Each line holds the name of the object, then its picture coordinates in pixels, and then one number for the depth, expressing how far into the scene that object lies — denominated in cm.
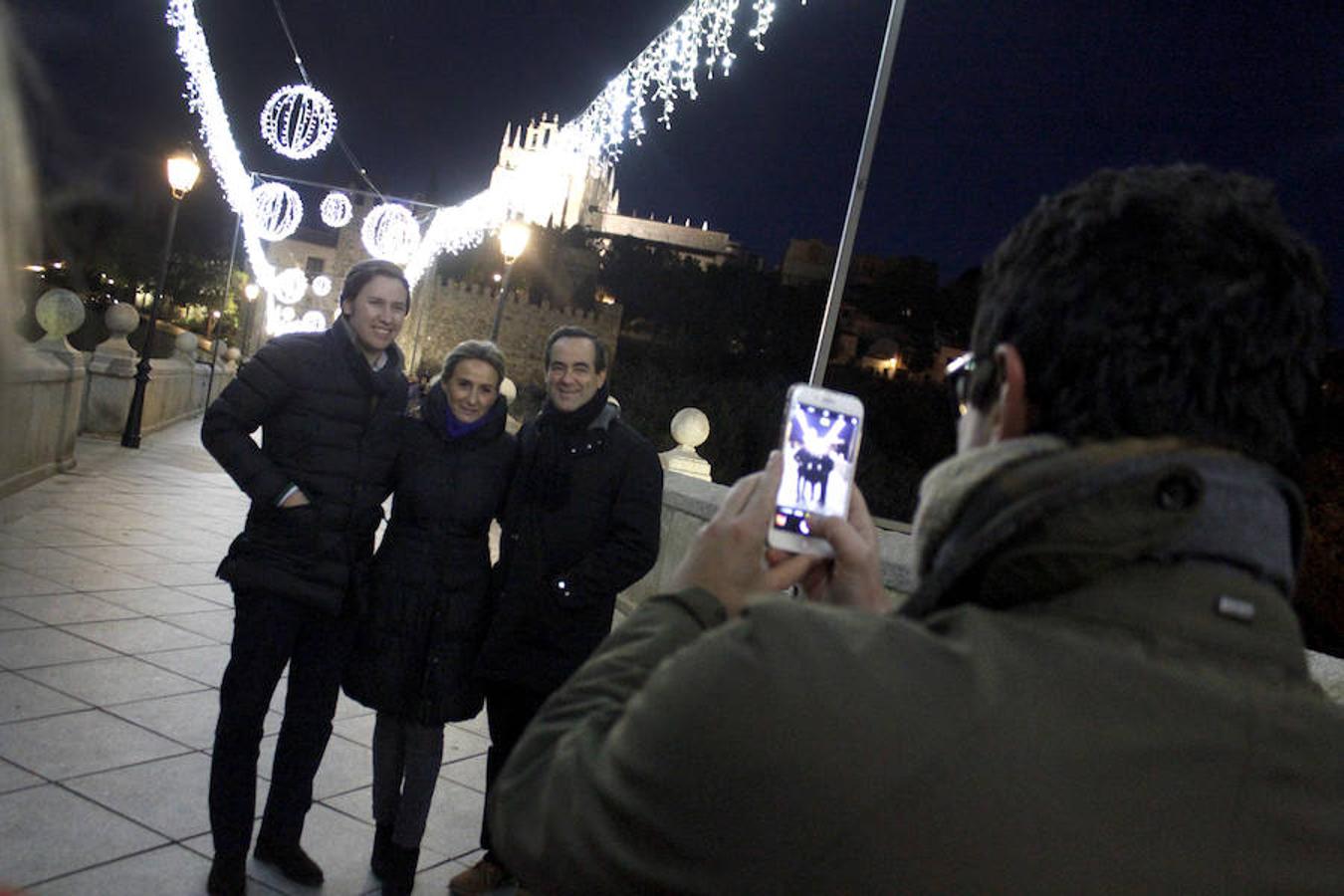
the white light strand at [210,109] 1138
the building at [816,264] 8412
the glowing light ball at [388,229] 1869
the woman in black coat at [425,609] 358
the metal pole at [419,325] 5862
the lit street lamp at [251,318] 4418
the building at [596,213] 9025
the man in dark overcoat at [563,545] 361
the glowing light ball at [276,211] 1750
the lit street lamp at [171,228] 1462
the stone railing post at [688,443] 965
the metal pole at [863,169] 652
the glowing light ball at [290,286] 3428
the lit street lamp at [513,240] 1672
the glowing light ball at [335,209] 2041
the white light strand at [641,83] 914
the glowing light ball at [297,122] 1338
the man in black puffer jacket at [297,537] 340
